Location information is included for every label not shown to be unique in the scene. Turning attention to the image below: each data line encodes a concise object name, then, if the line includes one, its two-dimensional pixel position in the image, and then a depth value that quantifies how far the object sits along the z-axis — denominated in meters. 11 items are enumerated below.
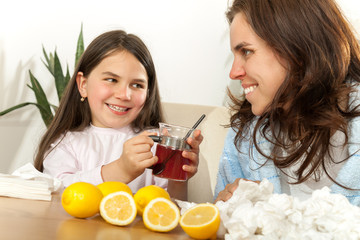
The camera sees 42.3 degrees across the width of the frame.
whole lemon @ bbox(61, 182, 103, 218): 0.91
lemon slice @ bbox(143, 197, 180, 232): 0.88
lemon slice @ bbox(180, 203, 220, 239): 0.83
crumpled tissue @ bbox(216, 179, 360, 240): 0.69
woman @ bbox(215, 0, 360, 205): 1.43
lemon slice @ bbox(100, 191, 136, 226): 0.90
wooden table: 0.76
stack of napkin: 1.10
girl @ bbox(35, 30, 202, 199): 2.01
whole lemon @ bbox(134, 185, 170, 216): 0.99
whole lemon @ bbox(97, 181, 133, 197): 1.05
